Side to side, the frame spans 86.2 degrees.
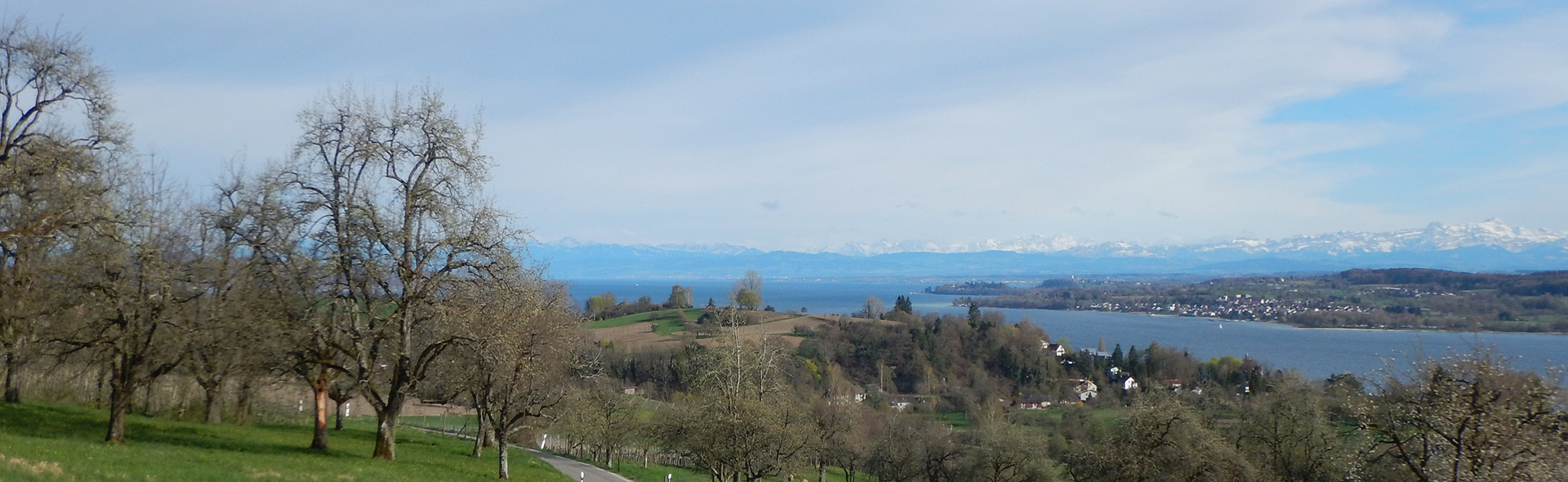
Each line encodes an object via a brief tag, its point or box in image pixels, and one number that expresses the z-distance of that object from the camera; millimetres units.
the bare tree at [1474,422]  19328
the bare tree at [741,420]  29406
